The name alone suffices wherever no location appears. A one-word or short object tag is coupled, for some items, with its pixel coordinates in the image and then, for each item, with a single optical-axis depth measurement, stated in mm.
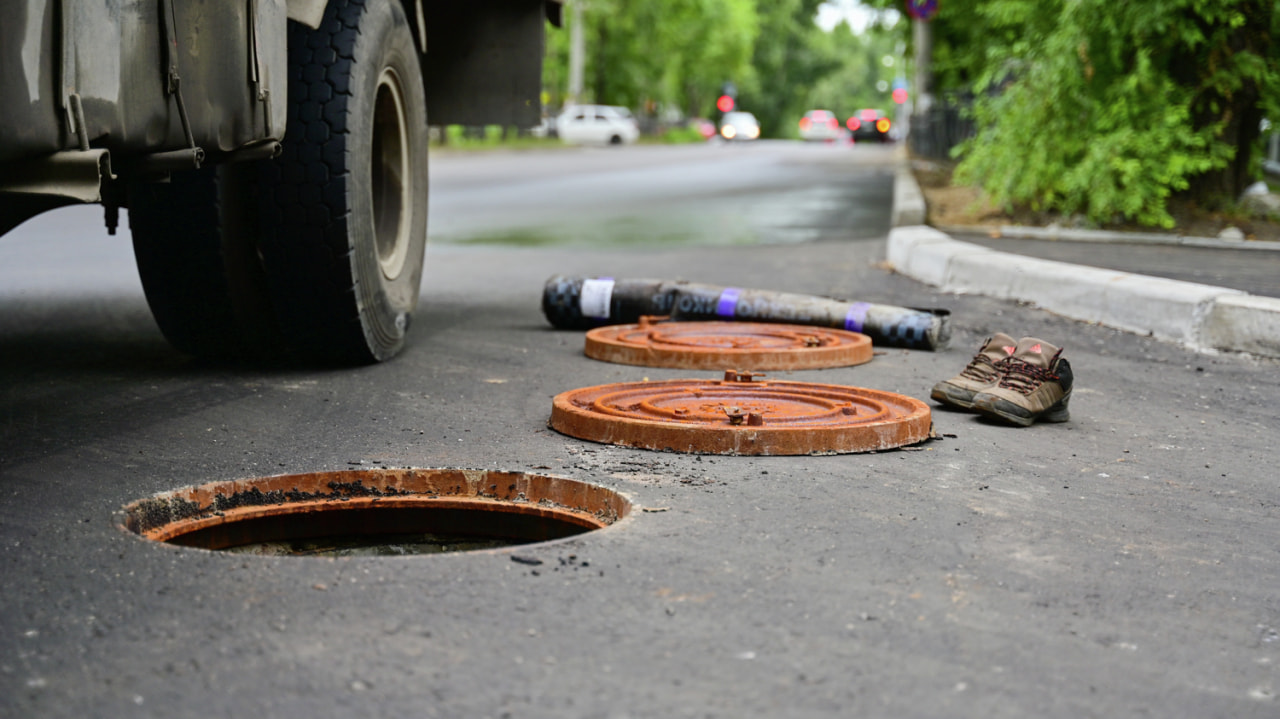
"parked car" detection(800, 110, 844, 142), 74375
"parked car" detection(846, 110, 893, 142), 65438
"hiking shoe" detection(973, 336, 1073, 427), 4328
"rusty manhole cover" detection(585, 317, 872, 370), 5230
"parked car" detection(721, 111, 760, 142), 73250
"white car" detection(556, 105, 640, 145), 53125
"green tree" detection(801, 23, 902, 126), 105875
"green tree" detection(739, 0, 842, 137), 91688
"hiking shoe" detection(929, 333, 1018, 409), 4504
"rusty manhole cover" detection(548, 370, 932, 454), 3773
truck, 2926
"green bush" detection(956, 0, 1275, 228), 10102
